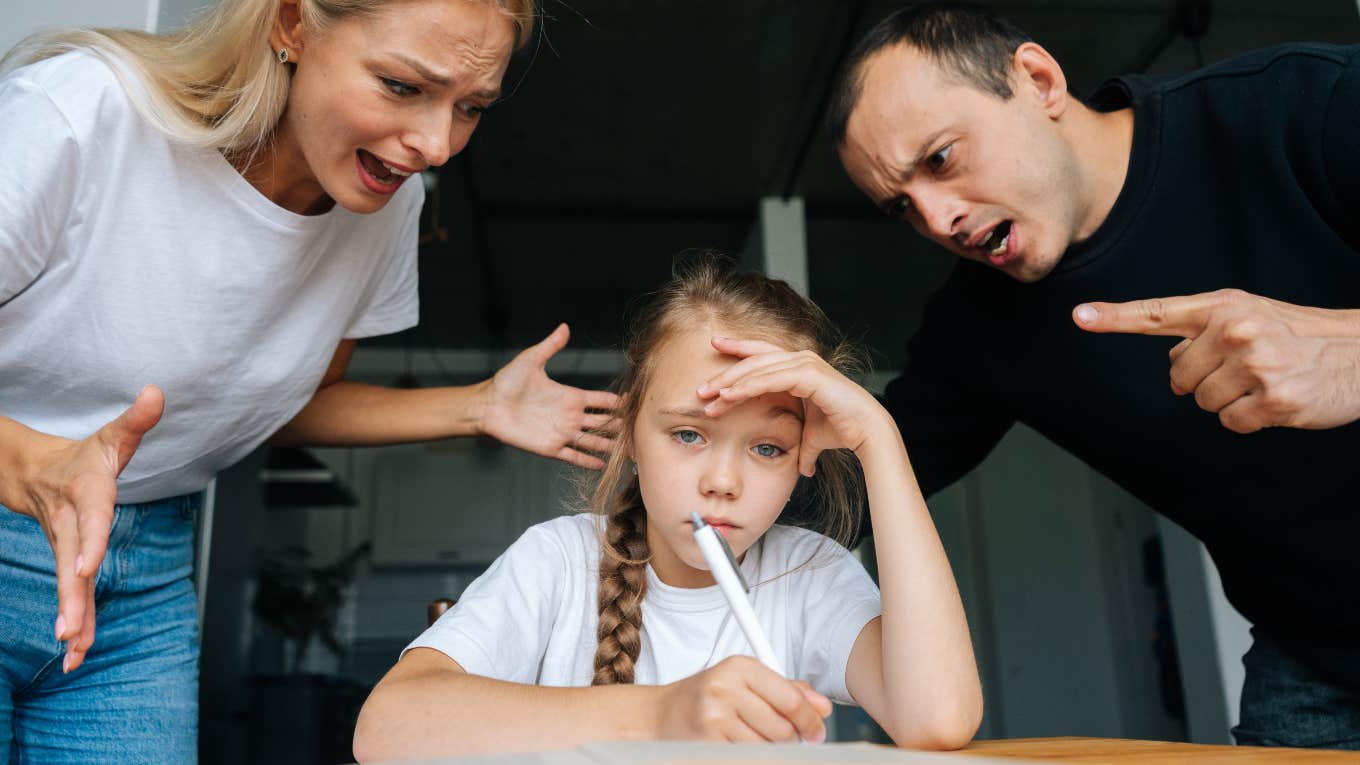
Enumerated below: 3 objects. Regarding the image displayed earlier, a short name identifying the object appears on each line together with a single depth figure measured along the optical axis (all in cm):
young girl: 80
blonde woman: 97
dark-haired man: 111
